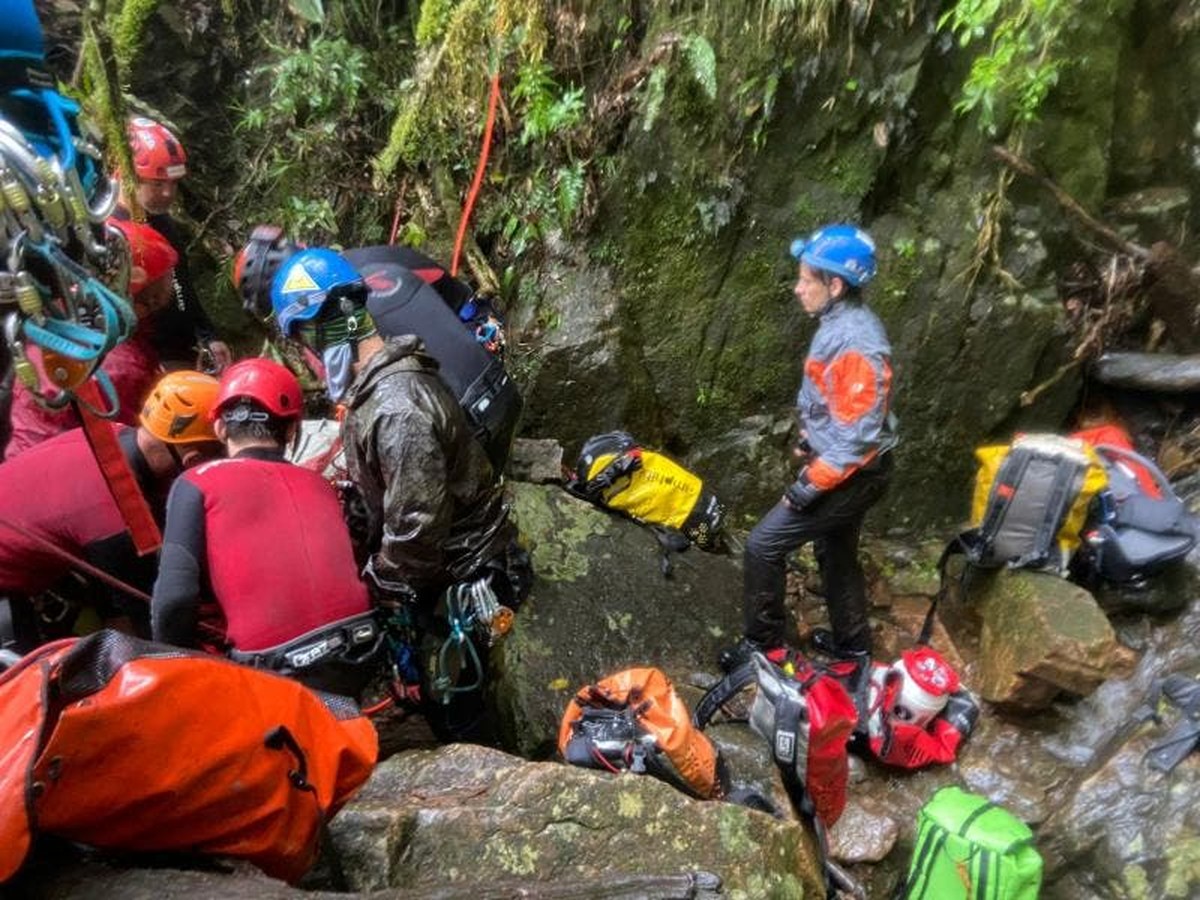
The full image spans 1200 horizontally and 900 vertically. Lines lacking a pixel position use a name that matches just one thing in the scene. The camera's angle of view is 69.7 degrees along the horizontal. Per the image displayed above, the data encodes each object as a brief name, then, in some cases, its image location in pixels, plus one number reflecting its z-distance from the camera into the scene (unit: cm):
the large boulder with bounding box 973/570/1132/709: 511
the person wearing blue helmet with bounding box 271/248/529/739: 373
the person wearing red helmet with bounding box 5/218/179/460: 447
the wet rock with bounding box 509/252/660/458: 660
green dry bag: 376
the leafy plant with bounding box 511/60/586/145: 657
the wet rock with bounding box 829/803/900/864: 483
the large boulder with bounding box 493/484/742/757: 478
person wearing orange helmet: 347
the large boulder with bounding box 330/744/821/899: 244
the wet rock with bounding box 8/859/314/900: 190
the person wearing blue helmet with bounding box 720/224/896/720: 485
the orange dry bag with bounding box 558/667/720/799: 345
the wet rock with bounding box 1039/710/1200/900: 430
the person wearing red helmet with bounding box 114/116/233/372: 560
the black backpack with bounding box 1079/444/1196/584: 546
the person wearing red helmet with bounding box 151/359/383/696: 333
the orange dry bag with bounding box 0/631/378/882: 173
